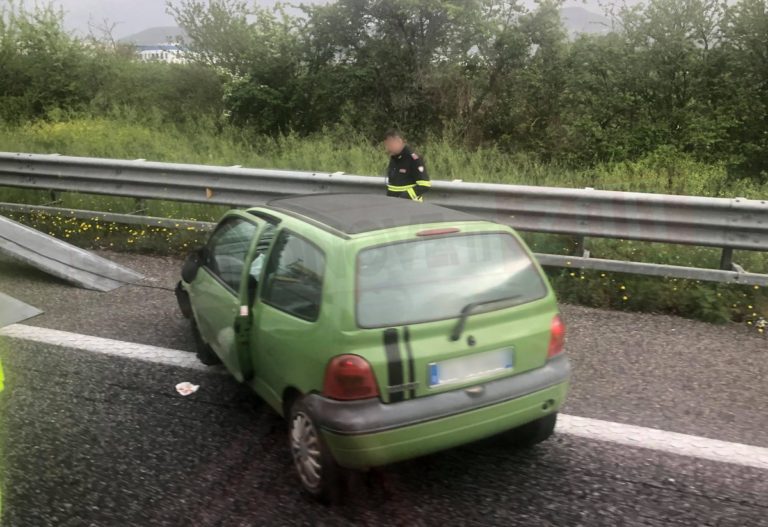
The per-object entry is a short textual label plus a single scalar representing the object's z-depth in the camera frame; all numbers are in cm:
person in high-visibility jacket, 650
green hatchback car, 292
